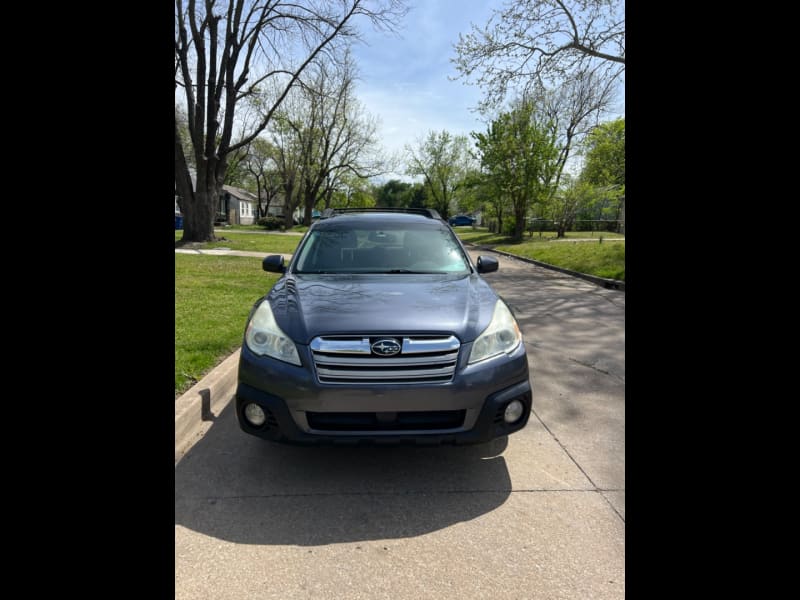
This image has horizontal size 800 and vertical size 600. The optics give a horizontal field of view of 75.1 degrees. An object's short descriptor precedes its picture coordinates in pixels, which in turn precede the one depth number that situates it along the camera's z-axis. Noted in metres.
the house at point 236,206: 71.19
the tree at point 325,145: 47.22
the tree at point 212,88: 19.91
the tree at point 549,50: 15.16
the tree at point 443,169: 62.09
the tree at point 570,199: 31.42
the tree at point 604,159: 25.88
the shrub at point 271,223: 51.42
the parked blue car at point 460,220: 58.91
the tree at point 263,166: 56.28
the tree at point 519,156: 30.41
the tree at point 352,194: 64.50
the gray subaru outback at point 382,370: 3.01
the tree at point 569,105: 17.17
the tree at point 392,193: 91.31
